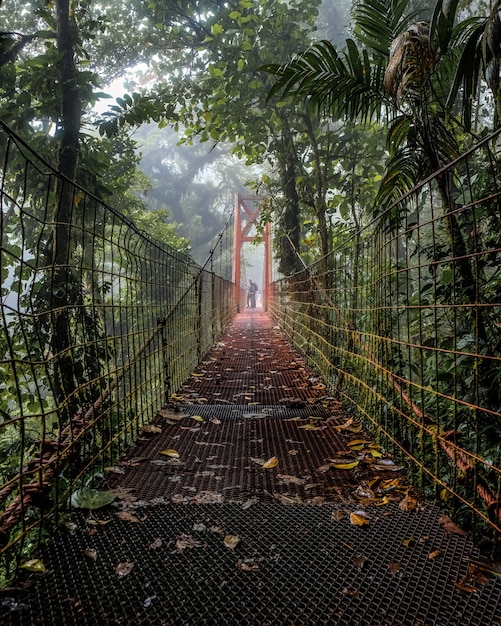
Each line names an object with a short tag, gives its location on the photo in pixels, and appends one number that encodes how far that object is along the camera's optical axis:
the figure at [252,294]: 24.02
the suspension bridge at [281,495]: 0.94
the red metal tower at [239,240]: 18.97
